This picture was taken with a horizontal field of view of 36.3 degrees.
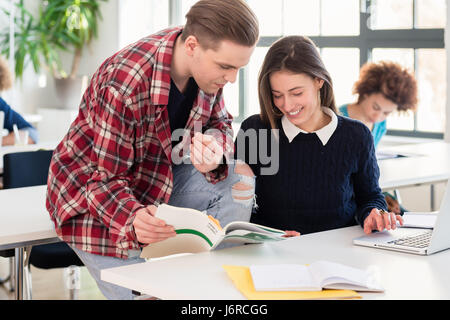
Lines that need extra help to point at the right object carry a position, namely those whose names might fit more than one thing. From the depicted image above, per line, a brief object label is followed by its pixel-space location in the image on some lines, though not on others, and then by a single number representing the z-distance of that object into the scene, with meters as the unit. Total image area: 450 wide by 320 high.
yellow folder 1.27
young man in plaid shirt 1.84
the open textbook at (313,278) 1.31
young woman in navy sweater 2.16
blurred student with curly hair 3.47
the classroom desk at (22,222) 1.95
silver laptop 1.58
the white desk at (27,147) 3.59
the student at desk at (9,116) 4.22
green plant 6.57
